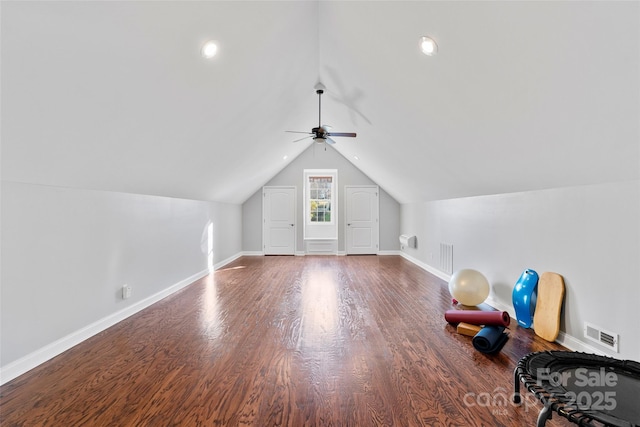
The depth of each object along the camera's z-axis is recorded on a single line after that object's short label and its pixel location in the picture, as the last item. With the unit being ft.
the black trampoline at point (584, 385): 3.83
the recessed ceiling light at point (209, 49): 8.10
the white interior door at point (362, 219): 28.76
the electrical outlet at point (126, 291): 11.36
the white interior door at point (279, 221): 28.66
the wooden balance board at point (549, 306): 9.01
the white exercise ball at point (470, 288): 12.24
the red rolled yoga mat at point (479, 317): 9.49
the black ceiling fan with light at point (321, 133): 15.70
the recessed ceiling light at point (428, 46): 7.75
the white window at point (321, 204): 29.07
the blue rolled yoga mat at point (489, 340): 8.42
